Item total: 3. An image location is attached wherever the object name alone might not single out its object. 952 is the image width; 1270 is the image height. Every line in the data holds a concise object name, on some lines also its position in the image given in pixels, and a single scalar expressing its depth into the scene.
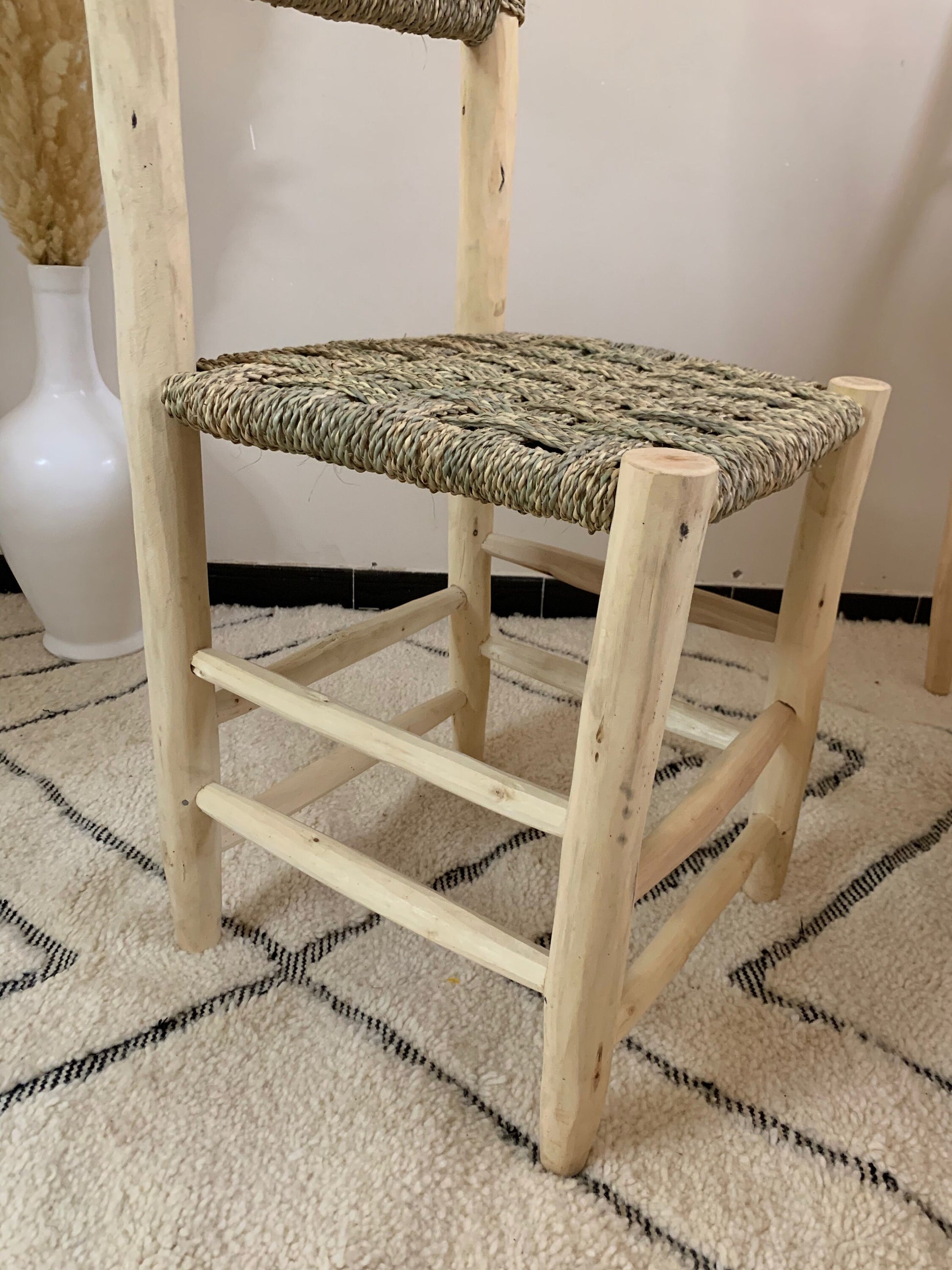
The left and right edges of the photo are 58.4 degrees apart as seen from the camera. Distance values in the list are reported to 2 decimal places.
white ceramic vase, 0.96
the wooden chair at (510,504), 0.40
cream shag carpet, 0.47
